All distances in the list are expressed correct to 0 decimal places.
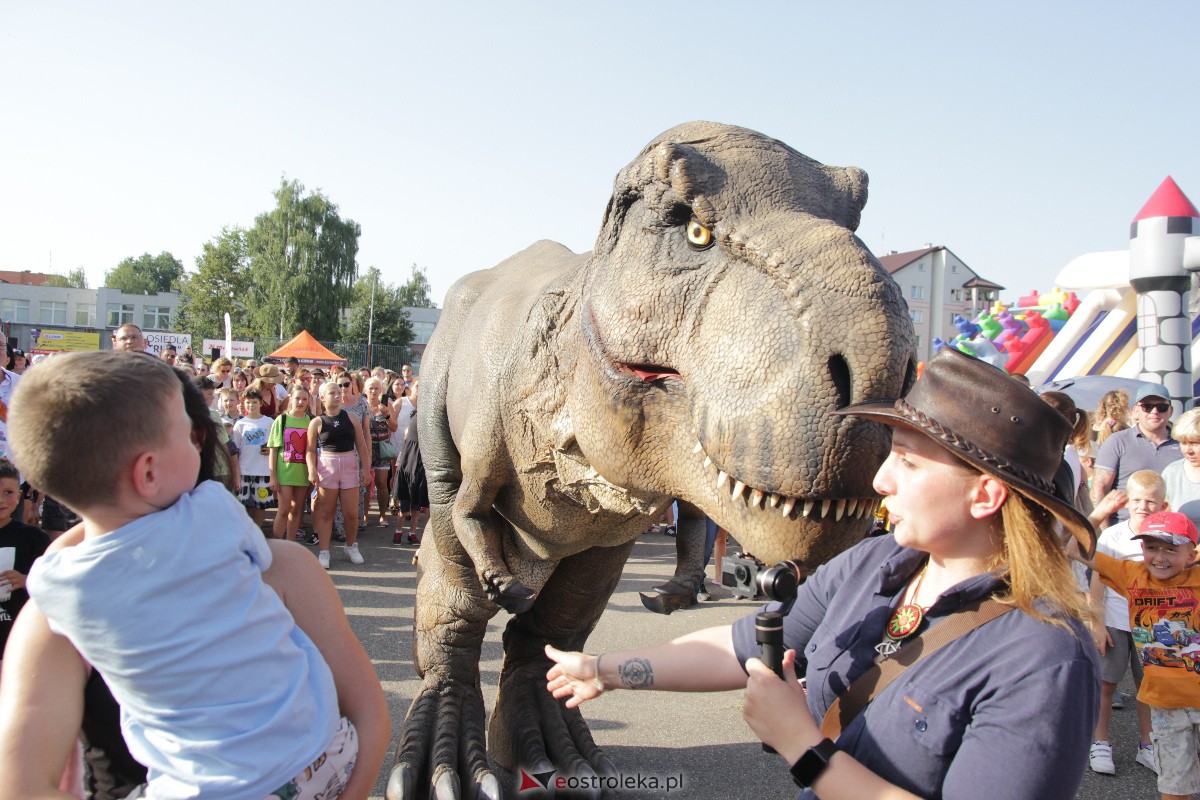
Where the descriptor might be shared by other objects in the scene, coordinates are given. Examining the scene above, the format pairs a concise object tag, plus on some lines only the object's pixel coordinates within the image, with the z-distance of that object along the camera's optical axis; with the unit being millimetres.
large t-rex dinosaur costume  1642
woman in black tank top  7309
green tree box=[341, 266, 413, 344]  49281
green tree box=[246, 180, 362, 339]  42594
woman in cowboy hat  1183
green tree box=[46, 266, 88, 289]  83019
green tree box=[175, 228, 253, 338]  45531
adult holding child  1213
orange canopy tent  19234
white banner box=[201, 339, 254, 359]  24000
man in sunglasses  5102
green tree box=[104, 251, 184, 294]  84875
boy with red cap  3250
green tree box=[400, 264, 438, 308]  64562
